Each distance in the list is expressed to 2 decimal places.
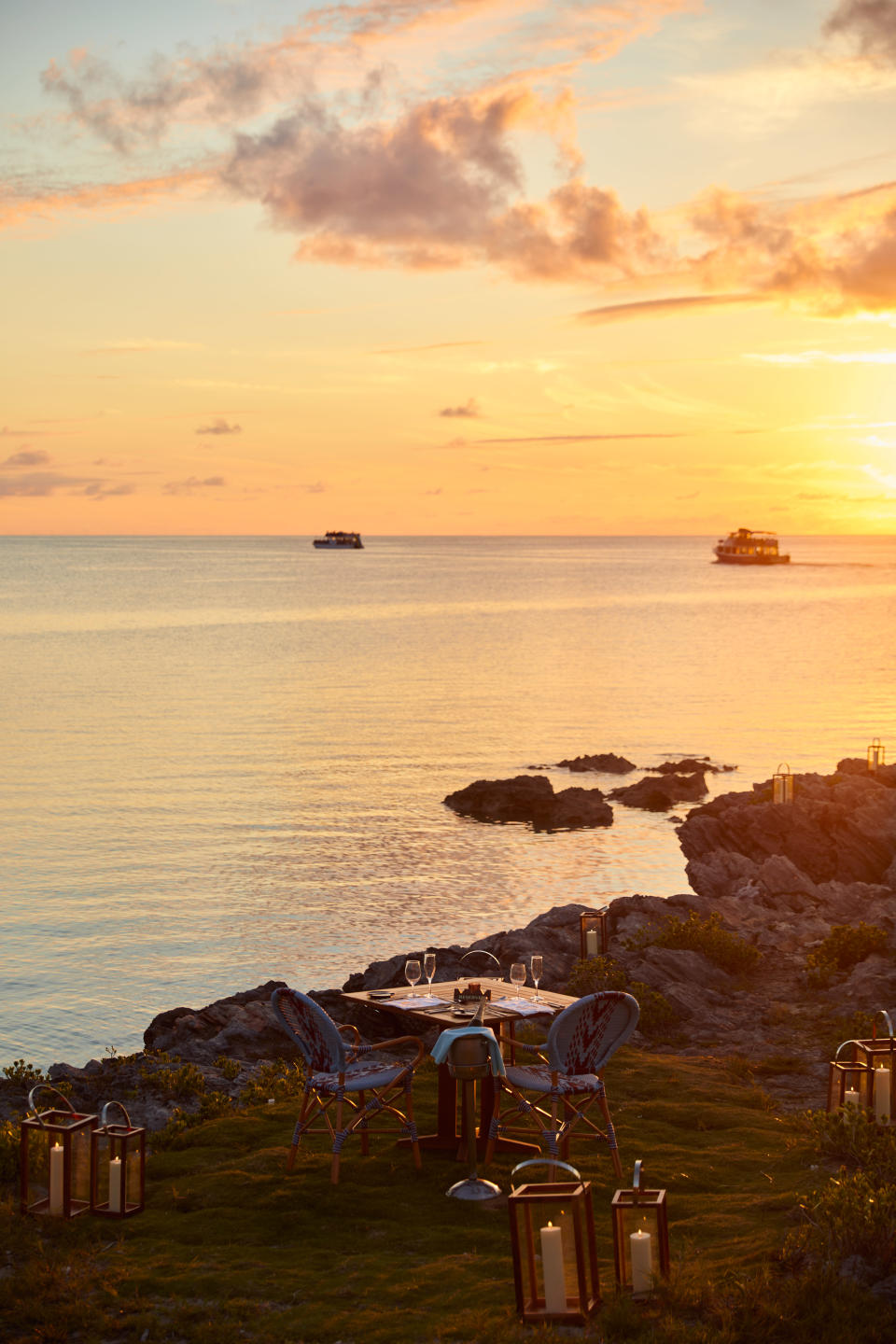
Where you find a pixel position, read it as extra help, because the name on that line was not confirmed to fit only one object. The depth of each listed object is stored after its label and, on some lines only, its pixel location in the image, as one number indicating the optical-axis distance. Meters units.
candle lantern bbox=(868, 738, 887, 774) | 25.34
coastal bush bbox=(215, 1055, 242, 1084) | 12.01
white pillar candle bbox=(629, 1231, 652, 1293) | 6.61
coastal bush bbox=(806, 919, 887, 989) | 15.20
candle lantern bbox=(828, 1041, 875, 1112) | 8.88
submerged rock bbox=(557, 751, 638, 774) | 39.00
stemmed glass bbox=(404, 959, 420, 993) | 9.94
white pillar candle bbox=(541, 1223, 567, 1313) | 6.42
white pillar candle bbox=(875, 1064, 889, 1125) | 8.79
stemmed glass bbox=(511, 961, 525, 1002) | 10.17
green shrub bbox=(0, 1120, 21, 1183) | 8.89
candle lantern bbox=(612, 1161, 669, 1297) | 6.62
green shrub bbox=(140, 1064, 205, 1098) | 11.44
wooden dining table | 9.20
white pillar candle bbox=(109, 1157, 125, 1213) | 8.27
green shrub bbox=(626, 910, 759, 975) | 15.51
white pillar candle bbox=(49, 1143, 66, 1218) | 8.16
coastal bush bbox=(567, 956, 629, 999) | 14.13
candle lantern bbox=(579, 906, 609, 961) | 15.42
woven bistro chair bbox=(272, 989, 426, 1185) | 8.73
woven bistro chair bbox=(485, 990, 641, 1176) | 8.56
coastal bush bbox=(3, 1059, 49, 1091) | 11.75
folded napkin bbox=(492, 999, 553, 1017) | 9.22
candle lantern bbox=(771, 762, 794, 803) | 23.27
